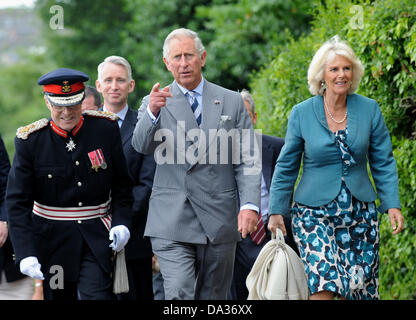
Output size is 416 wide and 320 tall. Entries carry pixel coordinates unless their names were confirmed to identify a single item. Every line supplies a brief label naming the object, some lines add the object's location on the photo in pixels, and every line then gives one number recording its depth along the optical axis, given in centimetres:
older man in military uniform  1156
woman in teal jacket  1184
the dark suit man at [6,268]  1407
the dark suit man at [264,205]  1445
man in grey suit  1198
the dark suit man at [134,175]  1414
